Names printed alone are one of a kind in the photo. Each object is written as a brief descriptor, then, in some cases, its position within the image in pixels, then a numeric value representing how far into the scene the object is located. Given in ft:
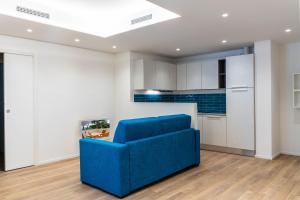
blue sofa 9.87
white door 13.84
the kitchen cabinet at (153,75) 18.94
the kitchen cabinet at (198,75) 18.80
